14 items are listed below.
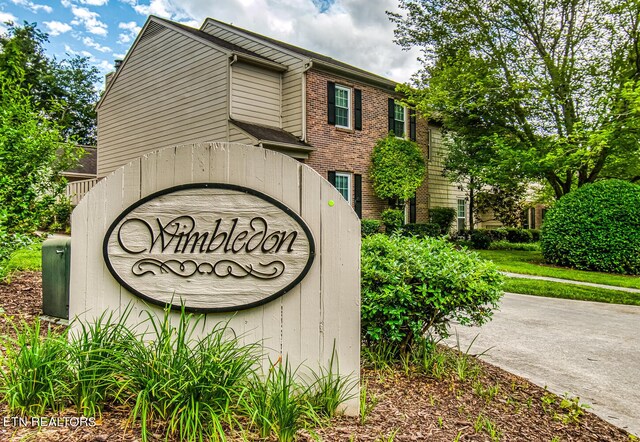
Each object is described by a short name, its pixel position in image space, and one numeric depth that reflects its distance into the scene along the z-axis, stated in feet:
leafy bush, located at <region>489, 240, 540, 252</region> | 63.71
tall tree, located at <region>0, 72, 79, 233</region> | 17.11
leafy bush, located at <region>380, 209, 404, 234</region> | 54.67
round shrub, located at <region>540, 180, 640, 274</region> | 38.93
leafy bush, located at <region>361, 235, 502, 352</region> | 11.32
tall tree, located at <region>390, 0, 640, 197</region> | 46.14
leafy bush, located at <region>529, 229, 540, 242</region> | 79.56
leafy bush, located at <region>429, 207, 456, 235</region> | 64.80
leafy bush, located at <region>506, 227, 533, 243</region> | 75.31
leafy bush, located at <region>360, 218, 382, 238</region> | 50.31
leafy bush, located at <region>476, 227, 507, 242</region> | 74.63
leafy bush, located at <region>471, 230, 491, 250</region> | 62.90
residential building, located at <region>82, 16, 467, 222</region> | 47.65
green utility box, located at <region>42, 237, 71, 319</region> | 14.64
